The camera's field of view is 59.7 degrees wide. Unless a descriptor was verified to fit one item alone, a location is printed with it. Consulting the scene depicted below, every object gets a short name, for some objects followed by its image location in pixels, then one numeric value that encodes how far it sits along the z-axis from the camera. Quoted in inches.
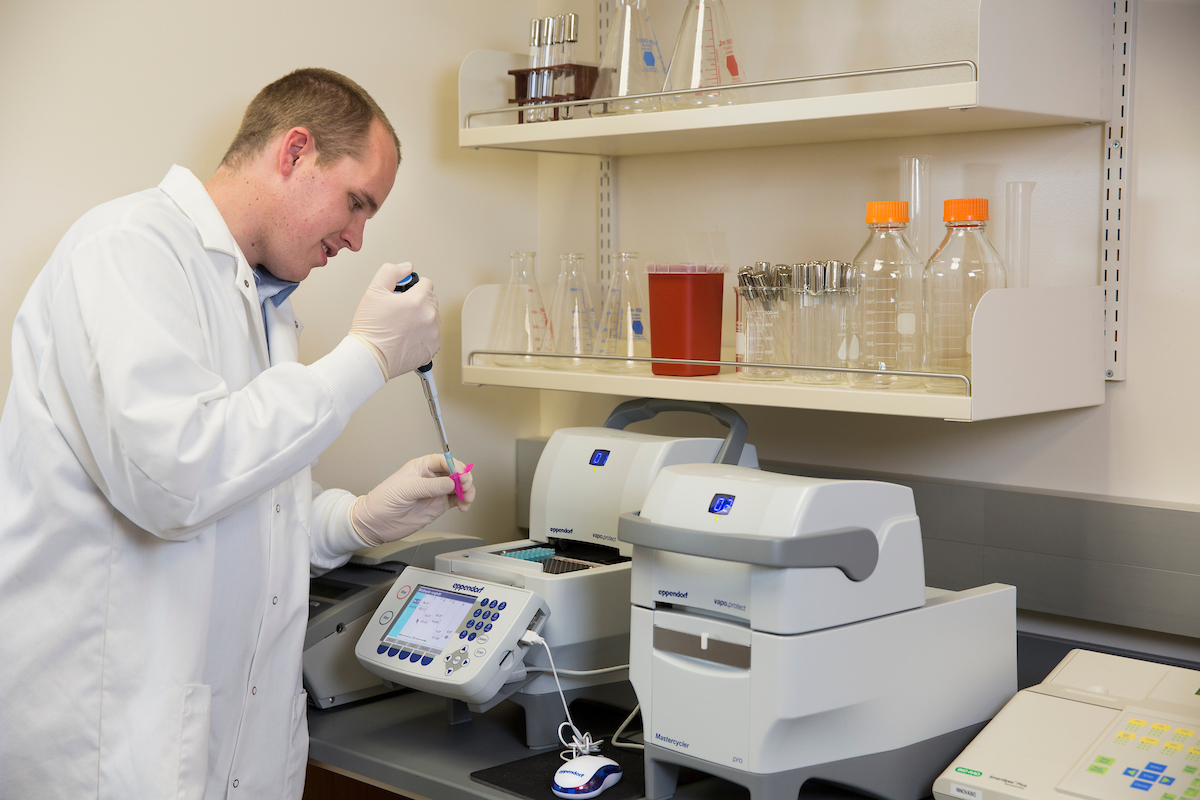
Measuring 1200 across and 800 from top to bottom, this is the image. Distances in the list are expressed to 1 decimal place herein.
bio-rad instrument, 43.2
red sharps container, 67.2
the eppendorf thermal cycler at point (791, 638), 43.5
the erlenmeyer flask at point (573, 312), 79.4
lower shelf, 53.1
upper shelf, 53.2
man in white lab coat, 44.1
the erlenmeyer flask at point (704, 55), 68.4
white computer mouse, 49.1
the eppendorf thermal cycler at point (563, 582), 54.1
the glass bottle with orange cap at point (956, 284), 58.6
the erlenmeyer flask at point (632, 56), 73.6
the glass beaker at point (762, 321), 64.1
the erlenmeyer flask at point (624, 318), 74.6
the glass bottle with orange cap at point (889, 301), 58.6
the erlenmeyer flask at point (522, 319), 80.7
